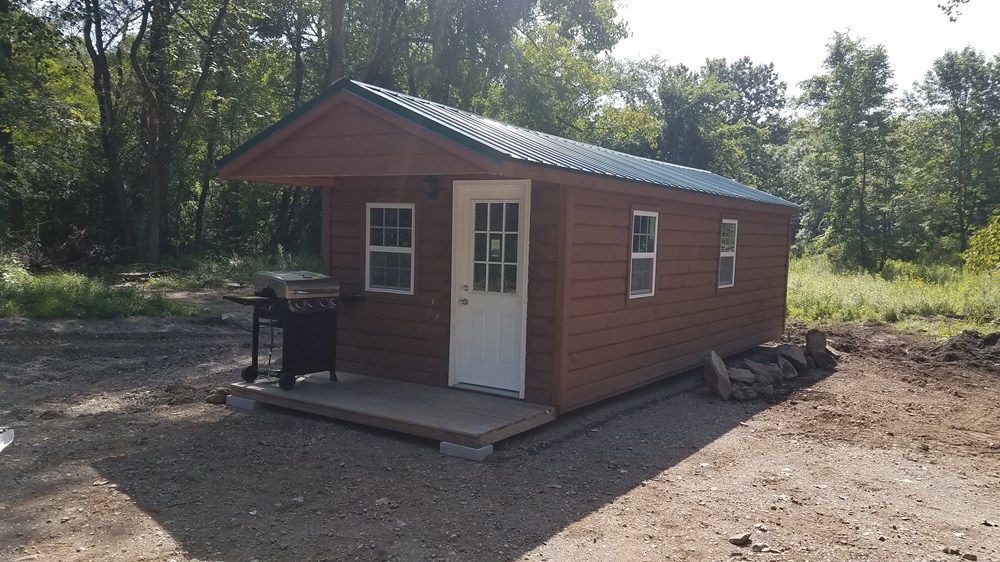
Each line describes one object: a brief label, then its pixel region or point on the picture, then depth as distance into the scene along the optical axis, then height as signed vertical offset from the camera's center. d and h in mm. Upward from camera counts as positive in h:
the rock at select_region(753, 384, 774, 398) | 8063 -1662
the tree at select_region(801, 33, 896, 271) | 25172 +3658
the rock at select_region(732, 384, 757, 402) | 7910 -1680
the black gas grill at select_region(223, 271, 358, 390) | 6551 -831
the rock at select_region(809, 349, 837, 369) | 9945 -1584
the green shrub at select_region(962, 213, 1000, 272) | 17141 +37
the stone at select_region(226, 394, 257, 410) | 6793 -1709
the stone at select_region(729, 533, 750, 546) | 4047 -1701
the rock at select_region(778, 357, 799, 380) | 9145 -1614
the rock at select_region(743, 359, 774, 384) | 8328 -1529
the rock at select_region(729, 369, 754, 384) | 8188 -1534
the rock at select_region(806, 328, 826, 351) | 10172 -1361
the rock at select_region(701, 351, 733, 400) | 7855 -1485
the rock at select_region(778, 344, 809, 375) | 9617 -1533
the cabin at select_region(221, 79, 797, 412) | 6316 -96
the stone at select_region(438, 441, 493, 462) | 5406 -1677
